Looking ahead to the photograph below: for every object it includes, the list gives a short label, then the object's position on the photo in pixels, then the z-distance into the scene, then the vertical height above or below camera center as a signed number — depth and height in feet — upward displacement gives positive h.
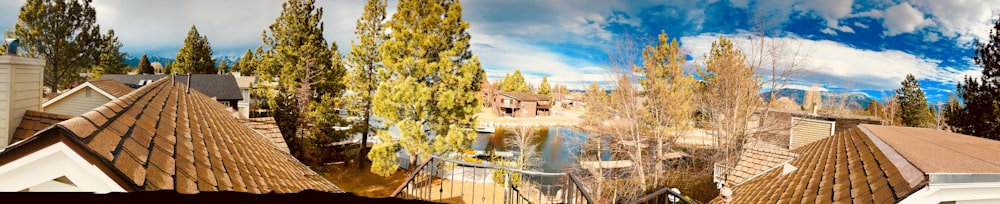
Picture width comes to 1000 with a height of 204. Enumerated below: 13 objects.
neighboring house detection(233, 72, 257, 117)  72.69 -1.19
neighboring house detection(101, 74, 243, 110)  84.53 +0.41
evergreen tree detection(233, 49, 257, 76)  148.47 +9.47
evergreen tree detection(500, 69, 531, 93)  206.18 +9.25
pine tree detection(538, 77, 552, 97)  222.28 +7.90
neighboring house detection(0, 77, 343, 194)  5.04 -1.30
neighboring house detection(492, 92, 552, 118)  166.71 -1.80
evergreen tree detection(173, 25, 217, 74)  124.47 +10.00
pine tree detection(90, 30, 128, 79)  82.84 +5.57
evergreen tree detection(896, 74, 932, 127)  98.16 +3.60
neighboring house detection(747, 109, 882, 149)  51.98 -1.98
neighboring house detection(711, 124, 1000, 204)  10.03 -1.83
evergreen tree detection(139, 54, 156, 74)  167.02 +7.92
